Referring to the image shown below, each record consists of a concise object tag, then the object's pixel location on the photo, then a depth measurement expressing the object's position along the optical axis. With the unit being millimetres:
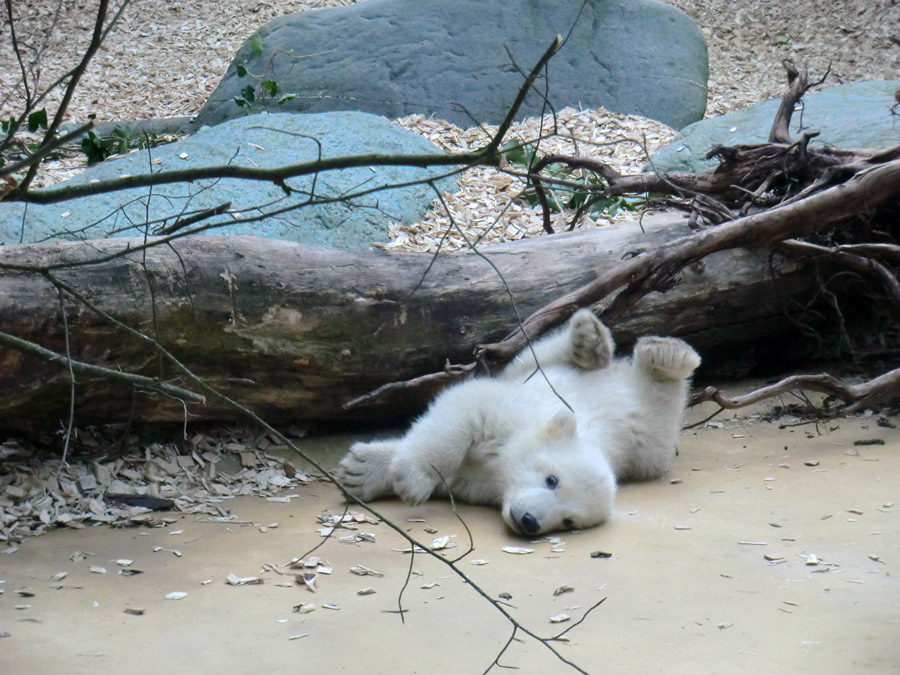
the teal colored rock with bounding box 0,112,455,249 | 11242
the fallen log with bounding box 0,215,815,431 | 7148
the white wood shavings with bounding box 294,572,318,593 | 5570
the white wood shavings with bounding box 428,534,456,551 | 6348
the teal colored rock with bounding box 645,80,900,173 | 12625
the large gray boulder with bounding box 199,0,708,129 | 18016
